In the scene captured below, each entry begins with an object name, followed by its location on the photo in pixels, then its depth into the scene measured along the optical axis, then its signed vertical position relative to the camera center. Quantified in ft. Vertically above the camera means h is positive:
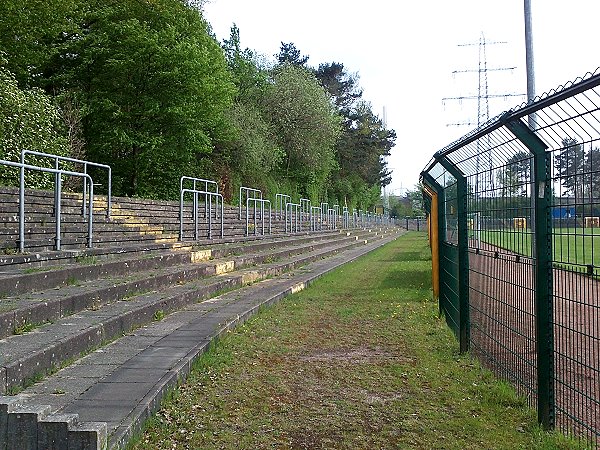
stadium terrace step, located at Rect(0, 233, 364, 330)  17.19 -1.79
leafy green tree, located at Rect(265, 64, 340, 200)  117.60 +20.21
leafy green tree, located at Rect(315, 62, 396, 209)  178.09 +26.25
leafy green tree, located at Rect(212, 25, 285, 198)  88.54 +11.97
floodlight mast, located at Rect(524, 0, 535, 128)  44.91 +12.67
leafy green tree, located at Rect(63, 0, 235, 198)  68.49 +15.42
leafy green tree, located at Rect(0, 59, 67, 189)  36.12 +6.44
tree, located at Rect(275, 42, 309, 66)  173.47 +48.02
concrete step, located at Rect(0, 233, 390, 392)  14.17 -2.47
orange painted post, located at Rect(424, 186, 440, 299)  30.25 -0.95
